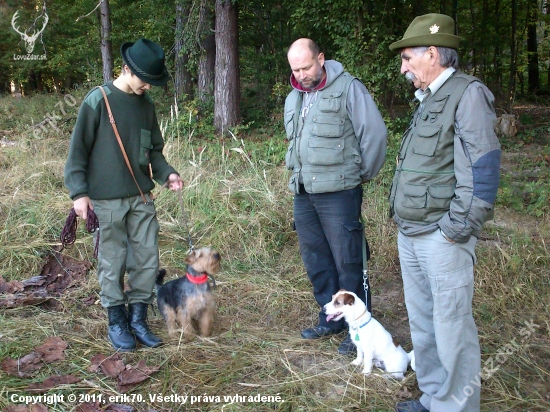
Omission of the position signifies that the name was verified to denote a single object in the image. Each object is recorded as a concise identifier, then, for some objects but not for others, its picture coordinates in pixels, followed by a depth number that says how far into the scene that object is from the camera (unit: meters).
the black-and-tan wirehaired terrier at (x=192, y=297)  4.02
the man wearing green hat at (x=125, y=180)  3.67
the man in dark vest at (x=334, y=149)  3.69
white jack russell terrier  3.61
